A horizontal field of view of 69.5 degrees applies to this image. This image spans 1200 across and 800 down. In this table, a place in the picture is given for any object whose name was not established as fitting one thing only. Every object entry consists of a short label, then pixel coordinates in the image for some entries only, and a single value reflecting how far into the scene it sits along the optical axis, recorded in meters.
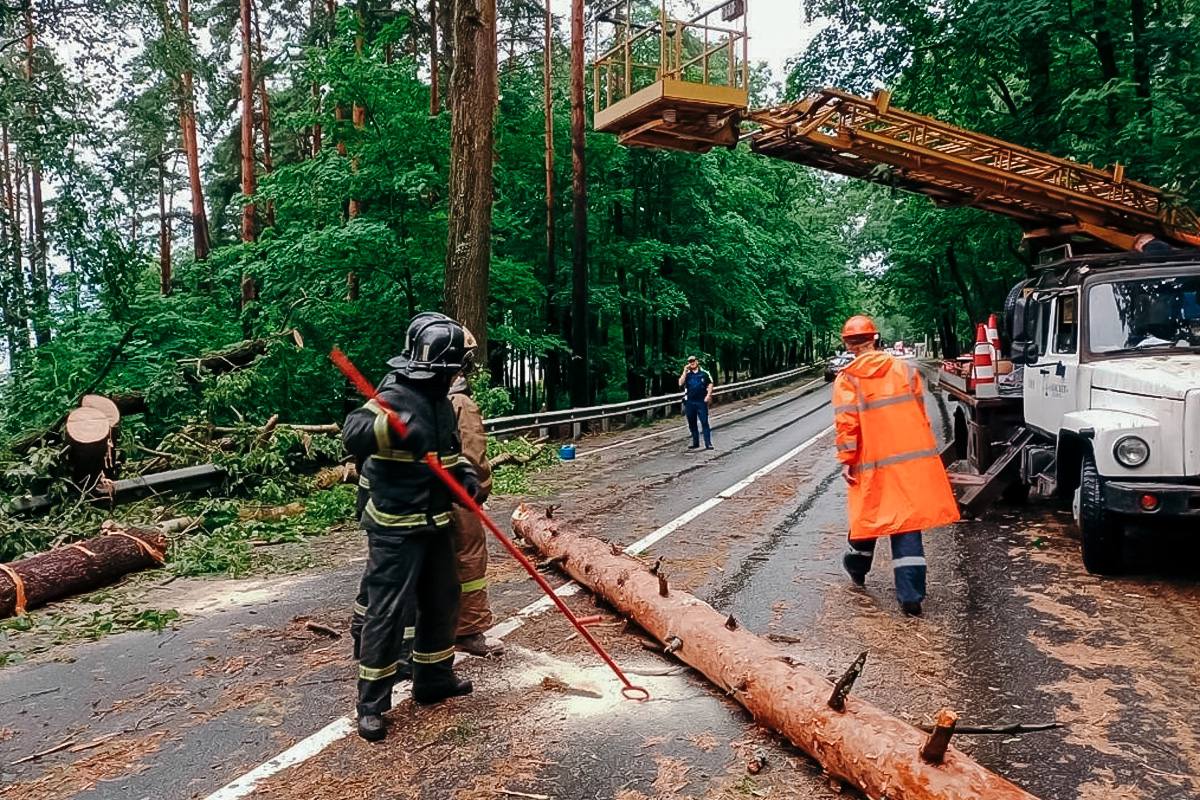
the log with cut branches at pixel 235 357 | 12.90
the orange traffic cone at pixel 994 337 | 11.05
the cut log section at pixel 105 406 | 10.17
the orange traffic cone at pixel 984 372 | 9.98
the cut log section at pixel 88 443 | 9.71
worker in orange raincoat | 6.02
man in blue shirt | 16.80
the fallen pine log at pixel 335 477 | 11.49
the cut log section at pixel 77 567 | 6.78
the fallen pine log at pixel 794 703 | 3.26
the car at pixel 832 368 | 45.32
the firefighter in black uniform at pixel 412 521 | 4.29
